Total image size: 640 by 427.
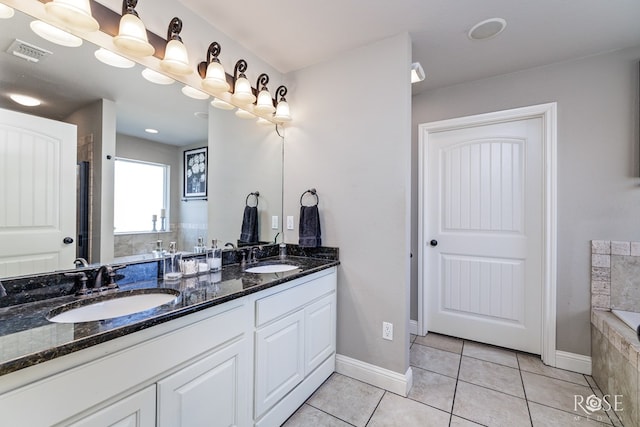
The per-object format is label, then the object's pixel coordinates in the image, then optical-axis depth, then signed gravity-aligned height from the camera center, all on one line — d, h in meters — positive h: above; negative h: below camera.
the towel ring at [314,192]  2.24 +0.17
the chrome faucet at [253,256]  2.09 -0.33
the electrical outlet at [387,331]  1.93 -0.82
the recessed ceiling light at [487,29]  1.75 +1.21
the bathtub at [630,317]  1.71 -0.68
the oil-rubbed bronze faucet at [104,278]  1.27 -0.30
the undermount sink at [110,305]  1.04 -0.39
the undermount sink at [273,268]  1.93 -0.39
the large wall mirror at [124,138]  1.17 +0.43
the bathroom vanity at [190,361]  0.75 -0.53
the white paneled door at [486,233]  2.36 -0.17
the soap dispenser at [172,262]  1.57 -0.28
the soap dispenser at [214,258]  1.74 -0.28
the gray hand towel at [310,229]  2.15 -0.12
